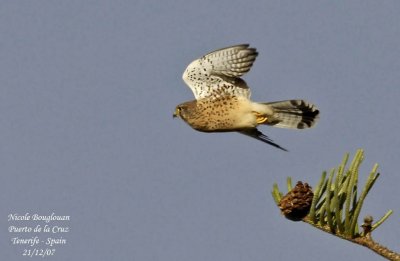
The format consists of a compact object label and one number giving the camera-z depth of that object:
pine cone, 6.89
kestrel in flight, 14.35
